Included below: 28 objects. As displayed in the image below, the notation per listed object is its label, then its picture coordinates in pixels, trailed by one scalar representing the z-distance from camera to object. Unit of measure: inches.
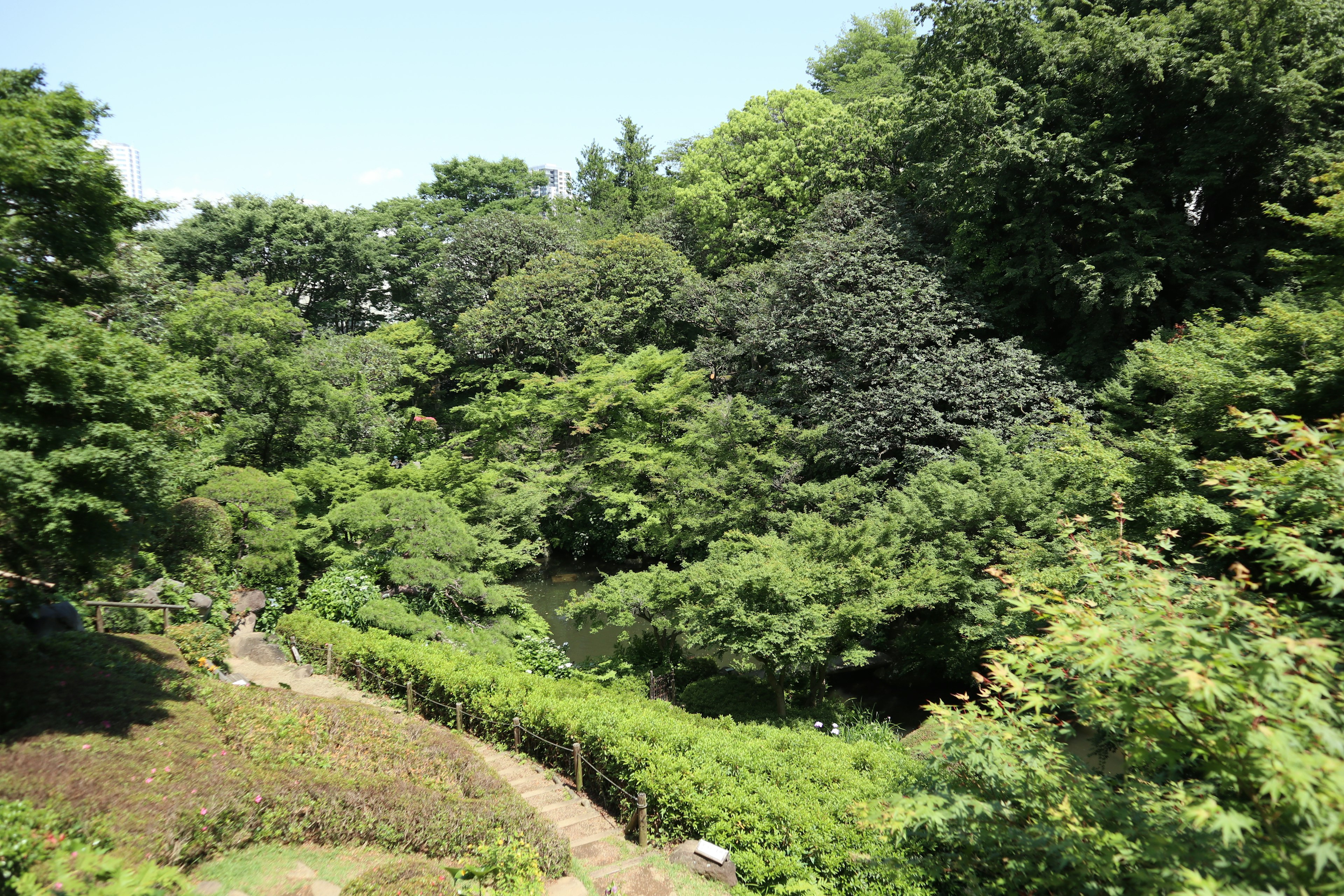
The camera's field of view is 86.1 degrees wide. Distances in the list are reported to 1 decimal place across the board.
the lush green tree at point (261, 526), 679.7
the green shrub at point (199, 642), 483.2
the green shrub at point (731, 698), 537.3
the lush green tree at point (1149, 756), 138.5
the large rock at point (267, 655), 589.3
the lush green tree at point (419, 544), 625.6
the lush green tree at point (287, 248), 1441.9
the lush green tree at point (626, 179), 1638.8
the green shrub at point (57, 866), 192.7
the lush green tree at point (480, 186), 1742.1
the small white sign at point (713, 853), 311.3
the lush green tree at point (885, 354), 714.2
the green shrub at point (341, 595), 660.7
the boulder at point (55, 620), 406.3
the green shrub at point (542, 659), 581.3
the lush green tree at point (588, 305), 1106.1
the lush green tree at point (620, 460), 694.5
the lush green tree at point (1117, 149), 609.9
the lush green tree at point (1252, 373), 392.5
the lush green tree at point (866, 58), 1334.9
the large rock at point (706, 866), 311.3
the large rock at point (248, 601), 654.5
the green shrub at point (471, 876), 236.2
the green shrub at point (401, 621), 597.6
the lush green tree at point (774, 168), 992.2
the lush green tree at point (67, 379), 289.1
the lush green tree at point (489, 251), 1274.6
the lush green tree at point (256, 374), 801.6
